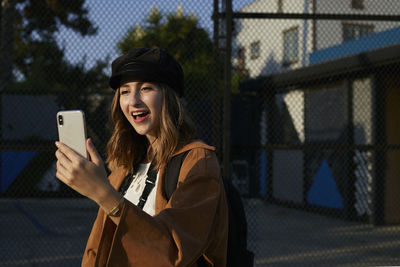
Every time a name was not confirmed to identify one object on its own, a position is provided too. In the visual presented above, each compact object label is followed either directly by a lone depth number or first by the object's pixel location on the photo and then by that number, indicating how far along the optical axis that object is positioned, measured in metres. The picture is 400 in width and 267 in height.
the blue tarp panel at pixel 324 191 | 10.80
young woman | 1.37
